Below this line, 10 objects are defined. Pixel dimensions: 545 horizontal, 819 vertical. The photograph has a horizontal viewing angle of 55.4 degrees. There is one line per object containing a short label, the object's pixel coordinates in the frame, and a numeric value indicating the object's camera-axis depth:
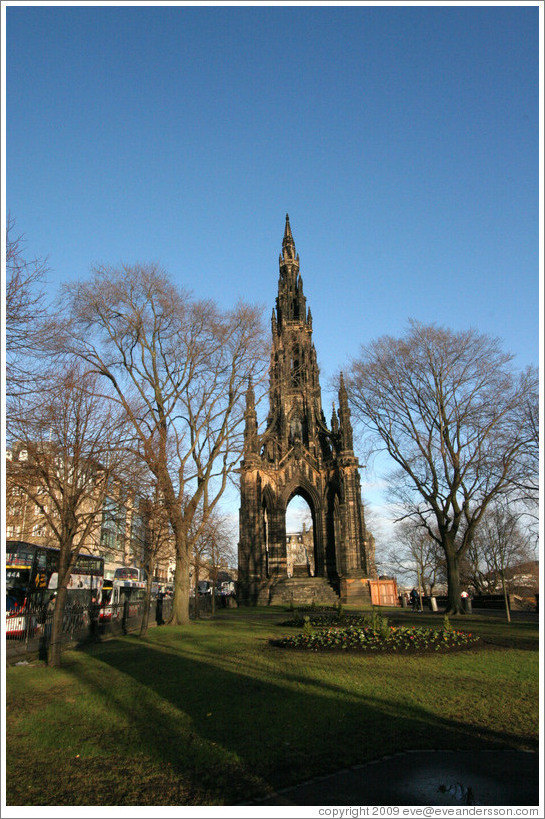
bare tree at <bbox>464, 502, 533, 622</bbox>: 54.17
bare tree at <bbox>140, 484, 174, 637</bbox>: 19.69
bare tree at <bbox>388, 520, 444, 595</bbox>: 62.30
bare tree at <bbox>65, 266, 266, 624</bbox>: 23.17
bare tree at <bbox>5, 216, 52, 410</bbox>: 10.96
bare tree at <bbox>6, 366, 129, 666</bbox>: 13.42
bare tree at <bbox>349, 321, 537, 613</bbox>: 25.39
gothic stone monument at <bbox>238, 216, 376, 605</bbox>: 41.84
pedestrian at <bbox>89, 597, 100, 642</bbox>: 19.08
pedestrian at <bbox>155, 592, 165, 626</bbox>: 27.22
